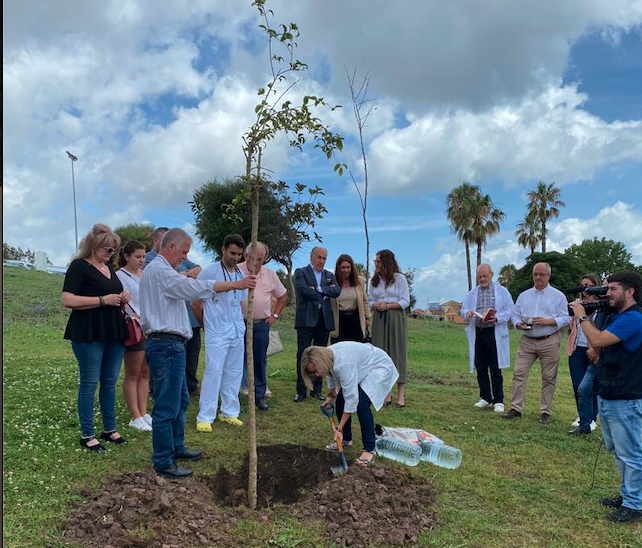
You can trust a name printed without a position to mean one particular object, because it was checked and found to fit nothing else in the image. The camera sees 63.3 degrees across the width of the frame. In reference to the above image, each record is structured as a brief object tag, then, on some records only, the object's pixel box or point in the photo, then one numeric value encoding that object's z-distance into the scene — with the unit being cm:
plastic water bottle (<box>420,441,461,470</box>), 521
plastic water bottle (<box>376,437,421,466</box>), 520
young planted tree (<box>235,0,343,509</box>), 405
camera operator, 405
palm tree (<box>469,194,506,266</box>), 3803
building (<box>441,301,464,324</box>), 5709
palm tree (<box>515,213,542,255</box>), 4312
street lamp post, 3845
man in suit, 741
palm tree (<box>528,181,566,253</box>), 4241
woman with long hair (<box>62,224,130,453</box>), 473
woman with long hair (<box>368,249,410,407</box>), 756
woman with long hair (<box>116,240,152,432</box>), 554
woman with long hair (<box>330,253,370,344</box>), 746
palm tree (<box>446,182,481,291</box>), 3841
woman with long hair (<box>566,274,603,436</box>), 630
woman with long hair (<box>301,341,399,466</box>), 473
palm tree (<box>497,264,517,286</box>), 5197
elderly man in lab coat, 742
